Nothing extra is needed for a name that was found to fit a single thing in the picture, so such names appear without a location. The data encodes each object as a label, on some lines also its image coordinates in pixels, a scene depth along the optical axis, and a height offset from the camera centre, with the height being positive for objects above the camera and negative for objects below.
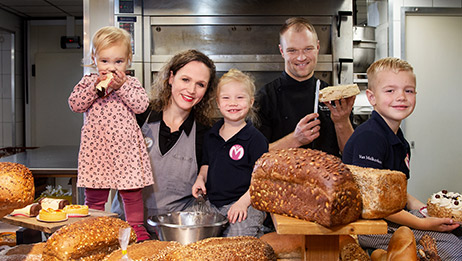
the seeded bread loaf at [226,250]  1.07 -0.33
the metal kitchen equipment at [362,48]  3.54 +0.68
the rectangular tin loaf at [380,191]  0.99 -0.16
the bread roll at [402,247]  1.08 -0.33
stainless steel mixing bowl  1.35 -0.34
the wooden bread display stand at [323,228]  0.96 -0.24
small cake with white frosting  1.66 -0.33
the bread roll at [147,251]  1.08 -0.33
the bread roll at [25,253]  1.24 -0.38
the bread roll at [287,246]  1.25 -0.36
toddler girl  1.89 -0.01
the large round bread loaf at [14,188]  0.85 -0.12
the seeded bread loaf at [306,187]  0.95 -0.15
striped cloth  1.38 -0.40
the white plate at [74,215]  1.47 -0.31
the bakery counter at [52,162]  3.22 -0.29
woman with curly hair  1.95 +0.01
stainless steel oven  3.24 +0.78
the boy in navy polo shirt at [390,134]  1.49 -0.03
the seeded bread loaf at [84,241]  1.14 -0.32
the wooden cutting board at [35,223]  1.33 -0.31
